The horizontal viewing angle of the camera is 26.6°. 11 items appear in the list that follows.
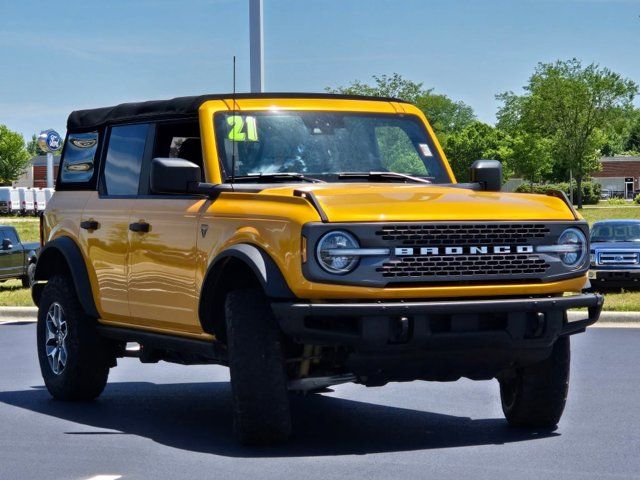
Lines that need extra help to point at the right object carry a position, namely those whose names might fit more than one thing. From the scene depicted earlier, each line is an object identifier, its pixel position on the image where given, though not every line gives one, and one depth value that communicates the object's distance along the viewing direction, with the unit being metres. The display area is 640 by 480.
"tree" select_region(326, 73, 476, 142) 125.38
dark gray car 26.50
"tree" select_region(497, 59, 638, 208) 94.56
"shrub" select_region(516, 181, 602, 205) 114.06
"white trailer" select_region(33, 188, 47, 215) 85.62
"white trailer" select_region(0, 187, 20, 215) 84.12
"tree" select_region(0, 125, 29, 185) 135.75
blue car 23.45
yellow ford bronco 7.53
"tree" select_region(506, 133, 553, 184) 106.50
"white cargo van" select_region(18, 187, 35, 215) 85.00
